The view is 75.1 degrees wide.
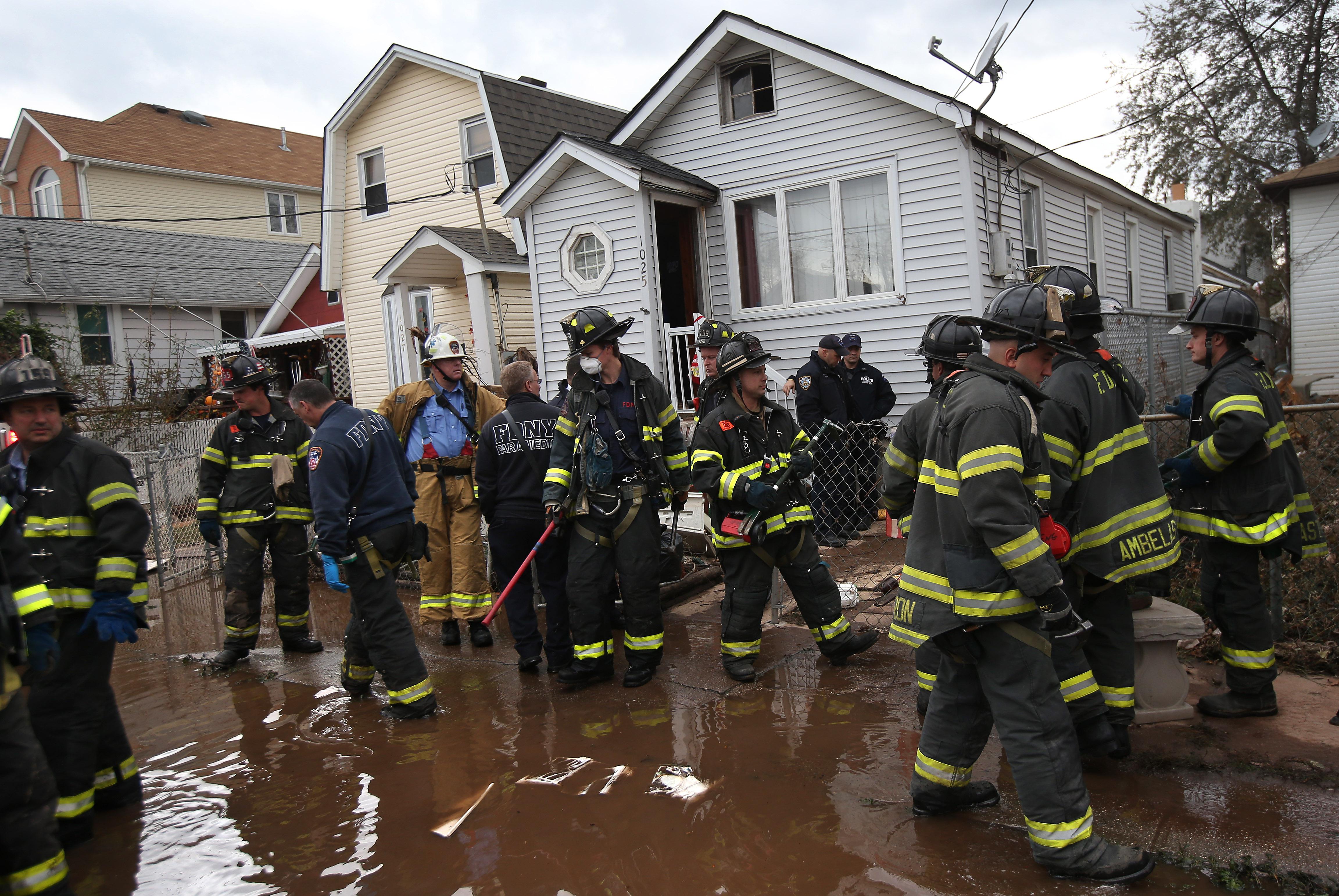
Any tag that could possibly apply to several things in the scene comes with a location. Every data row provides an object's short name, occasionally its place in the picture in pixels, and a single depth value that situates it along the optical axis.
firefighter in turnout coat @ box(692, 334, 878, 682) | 5.00
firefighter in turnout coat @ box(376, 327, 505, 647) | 6.30
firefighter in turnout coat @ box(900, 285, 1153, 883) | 2.90
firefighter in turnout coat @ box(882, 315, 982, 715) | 3.94
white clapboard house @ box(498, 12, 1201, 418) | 10.15
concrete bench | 4.04
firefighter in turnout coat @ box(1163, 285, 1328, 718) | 4.09
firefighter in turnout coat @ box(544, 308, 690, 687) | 5.11
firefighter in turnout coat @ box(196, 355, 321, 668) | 6.32
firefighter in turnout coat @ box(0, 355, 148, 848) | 3.79
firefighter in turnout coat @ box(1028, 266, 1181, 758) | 3.62
